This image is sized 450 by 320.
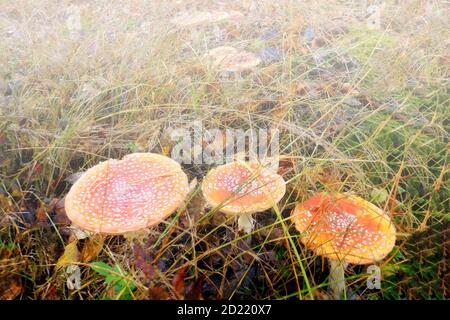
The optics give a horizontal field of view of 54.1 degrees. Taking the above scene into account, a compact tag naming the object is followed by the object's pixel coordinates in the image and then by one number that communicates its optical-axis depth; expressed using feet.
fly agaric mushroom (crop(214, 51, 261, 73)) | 2.65
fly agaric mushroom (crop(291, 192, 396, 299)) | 1.57
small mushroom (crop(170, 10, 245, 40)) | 3.18
